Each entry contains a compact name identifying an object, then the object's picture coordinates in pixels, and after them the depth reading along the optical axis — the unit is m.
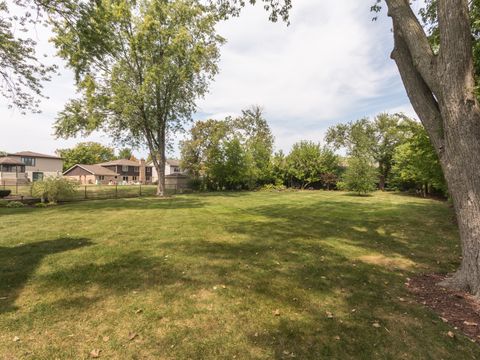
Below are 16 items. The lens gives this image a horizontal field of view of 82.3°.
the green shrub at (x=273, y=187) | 36.59
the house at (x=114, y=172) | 55.44
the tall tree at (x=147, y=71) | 23.11
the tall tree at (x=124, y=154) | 93.43
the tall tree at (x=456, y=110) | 4.32
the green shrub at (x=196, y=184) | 35.84
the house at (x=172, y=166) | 63.66
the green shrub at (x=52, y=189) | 17.09
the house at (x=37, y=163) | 46.09
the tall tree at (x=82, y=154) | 73.81
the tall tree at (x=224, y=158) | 34.97
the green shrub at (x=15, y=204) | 15.99
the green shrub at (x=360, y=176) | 26.62
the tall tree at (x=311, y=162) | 37.09
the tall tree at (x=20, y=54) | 11.98
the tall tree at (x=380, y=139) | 37.66
